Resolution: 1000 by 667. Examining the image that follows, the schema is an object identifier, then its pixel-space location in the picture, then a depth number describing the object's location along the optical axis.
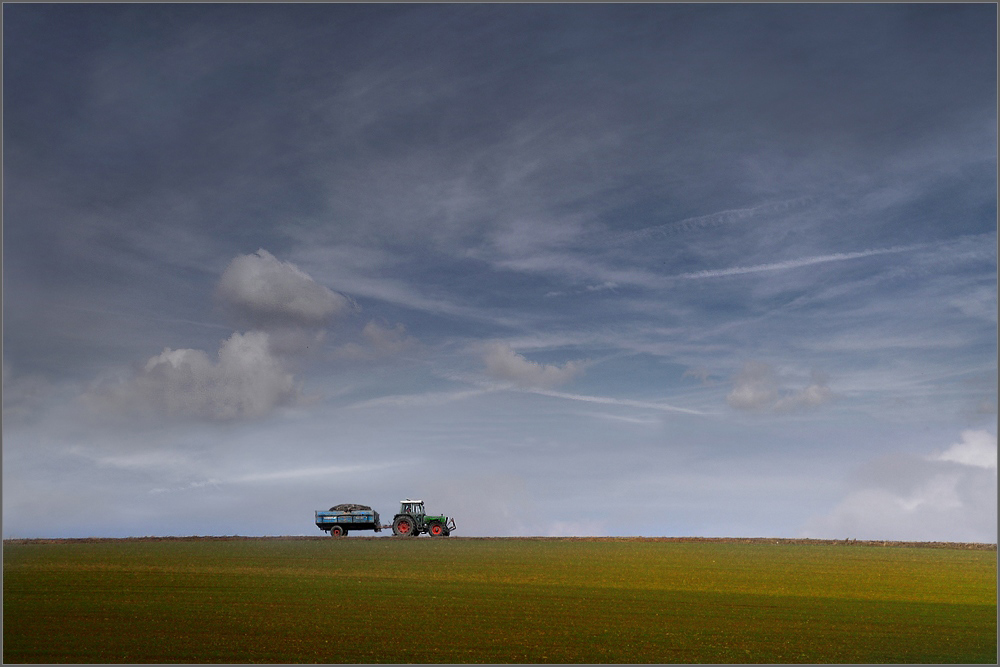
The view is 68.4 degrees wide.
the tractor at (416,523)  61.00
